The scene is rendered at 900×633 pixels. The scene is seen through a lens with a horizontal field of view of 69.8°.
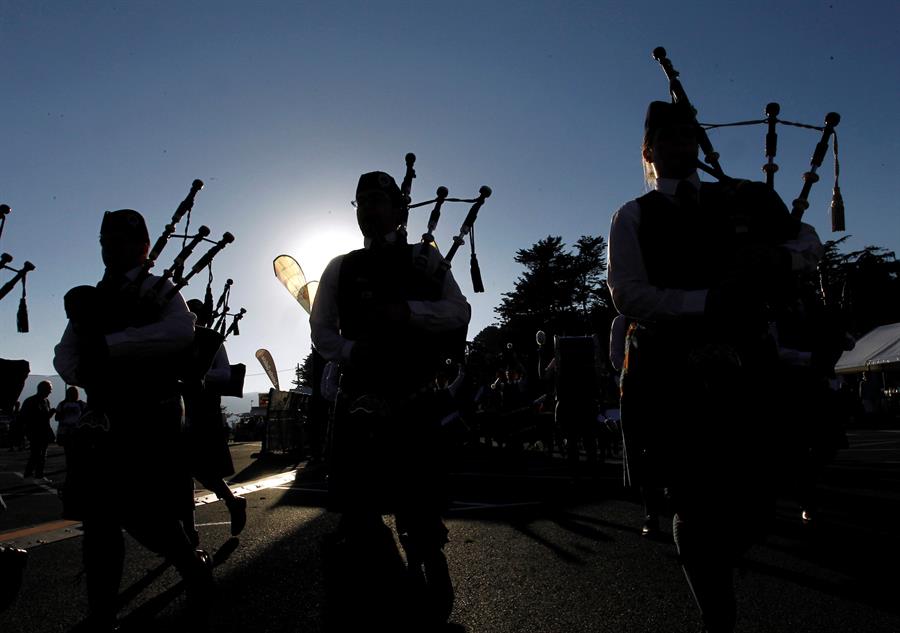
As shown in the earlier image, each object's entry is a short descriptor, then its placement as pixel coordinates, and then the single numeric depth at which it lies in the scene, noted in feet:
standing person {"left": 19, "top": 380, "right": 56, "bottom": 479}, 40.83
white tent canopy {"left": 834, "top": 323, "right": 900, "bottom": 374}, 74.43
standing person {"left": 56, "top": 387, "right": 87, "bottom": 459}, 40.50
